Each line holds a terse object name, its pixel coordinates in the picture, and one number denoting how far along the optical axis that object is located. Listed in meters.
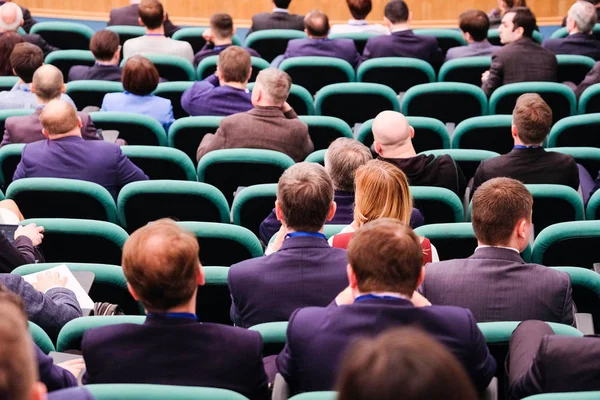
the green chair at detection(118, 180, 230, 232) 7.32
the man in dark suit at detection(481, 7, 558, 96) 11.47
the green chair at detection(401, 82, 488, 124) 10.24
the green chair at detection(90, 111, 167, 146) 9.51
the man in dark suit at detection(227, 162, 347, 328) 5.63
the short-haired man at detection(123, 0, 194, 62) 12.85
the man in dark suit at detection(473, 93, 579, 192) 8.00
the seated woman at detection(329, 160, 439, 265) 6.40
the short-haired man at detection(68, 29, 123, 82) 11.69
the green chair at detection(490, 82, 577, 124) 10.14
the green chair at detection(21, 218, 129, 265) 6.47
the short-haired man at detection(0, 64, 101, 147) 9.27
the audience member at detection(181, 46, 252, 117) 10.43
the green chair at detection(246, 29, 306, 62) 13.56
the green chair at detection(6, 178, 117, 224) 7.29
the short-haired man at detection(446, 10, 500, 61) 12.61
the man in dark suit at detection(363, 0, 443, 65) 12.60
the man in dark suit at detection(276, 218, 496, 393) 4.67
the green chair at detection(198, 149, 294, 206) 8.07
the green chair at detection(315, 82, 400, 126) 10.27
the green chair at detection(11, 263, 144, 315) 5.88
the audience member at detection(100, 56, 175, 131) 10.36
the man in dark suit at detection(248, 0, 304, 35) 14.50
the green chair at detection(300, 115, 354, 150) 9.43
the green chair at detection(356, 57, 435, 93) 11.45
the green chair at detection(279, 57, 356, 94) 11.56
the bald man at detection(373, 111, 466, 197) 7.92
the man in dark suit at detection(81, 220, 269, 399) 4.56
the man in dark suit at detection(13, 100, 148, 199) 8.31
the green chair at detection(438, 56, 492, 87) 11.79
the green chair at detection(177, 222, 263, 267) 6.44
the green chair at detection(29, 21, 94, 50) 14.55
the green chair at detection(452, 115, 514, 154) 9.17
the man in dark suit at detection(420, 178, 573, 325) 5.50
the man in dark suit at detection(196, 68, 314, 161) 9.10
